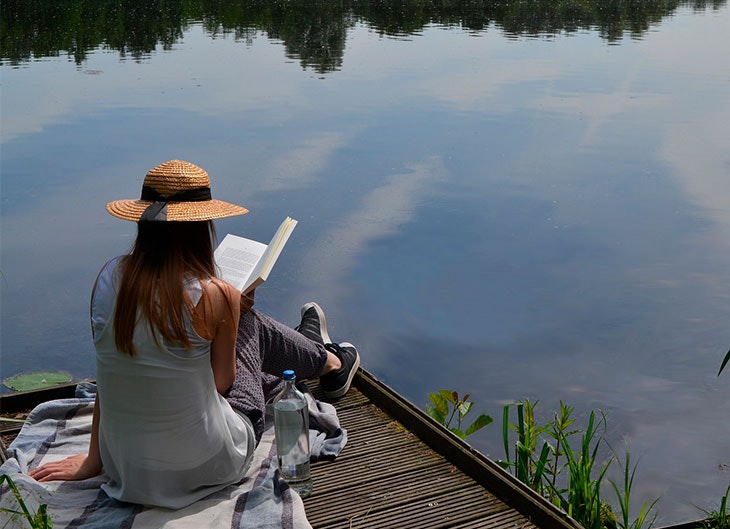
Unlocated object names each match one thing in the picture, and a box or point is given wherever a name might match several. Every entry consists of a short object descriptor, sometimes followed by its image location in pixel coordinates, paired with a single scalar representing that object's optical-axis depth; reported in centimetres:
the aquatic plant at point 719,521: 257
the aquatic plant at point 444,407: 330
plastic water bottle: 248
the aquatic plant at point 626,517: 267
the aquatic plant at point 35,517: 193
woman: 211
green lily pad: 395
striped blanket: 224
